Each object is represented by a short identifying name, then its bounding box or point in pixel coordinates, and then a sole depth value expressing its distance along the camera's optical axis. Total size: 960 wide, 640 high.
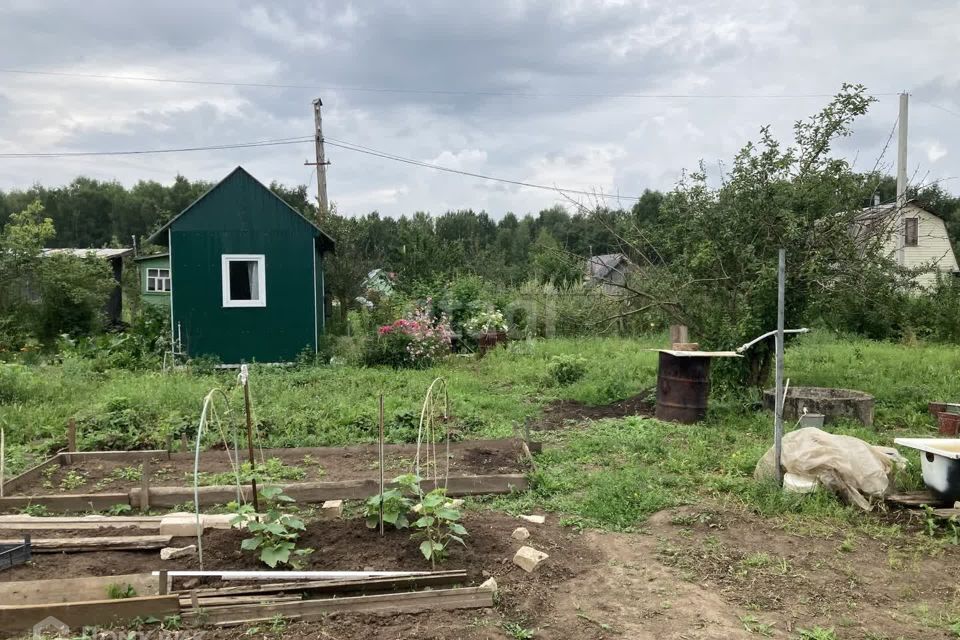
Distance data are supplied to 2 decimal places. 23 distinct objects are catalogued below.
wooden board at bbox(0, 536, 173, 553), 4.09
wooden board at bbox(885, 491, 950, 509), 4.99
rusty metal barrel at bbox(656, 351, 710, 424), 7.88
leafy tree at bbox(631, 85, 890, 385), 8.15
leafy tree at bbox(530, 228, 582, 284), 23.22
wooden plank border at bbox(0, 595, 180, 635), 3.18
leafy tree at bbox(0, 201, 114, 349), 14.98
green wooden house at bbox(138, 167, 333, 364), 12.53
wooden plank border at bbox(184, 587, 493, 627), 3.28
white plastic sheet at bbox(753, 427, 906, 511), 5.07
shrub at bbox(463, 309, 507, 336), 14.27
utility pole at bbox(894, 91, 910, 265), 15.45
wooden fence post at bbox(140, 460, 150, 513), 5.02
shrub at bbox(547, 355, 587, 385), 10.65
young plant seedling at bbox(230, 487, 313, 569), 3.72
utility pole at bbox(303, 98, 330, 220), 18.95
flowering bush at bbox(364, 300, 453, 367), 12.30
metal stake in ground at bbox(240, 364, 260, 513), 4.12
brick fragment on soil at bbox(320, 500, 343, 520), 4.80
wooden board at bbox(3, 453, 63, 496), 5.44
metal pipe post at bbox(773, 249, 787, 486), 5.15
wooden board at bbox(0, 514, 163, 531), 4.50
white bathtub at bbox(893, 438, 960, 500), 4.91
